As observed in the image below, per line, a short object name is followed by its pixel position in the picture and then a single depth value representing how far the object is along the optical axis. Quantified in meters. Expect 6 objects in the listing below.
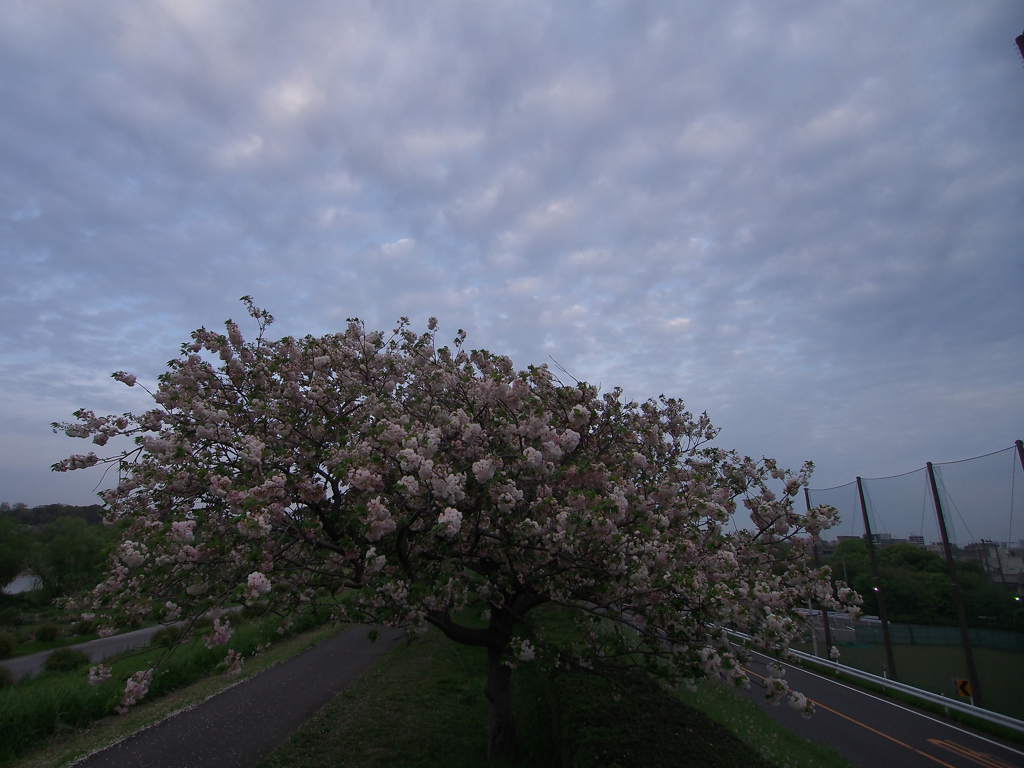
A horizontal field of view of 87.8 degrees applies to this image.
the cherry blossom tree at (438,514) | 4.86
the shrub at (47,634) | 28.75
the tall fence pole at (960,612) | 12.45
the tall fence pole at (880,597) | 15.69
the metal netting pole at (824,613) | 17.83
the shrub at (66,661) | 19.81
